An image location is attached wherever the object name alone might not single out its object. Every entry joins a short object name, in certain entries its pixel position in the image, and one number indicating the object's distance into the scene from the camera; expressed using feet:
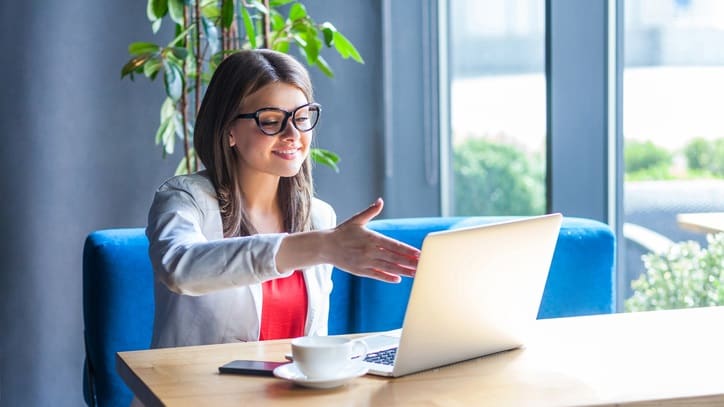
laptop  8.86
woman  10.89
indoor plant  14.70
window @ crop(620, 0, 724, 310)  13.52
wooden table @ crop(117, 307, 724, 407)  8.69
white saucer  8.79
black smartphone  9.12
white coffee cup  8.80
